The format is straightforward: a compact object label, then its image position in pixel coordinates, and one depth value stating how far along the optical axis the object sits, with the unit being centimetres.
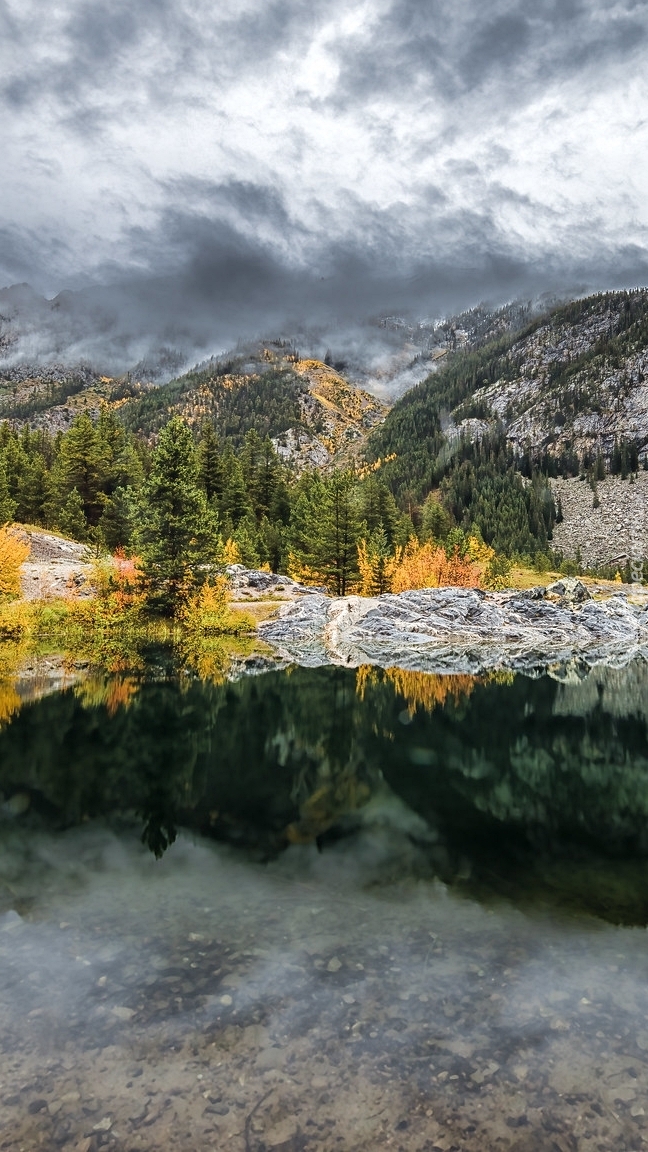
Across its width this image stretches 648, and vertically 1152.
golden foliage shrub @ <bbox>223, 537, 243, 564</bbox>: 7925
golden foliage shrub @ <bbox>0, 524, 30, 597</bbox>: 5381
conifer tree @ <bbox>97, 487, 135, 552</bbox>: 8075
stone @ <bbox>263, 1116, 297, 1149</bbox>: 621
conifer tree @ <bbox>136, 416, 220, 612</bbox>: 5572
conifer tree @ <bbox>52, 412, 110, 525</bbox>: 8612
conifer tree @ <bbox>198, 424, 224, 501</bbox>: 10012
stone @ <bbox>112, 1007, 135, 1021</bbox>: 827
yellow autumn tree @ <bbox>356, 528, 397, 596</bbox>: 8412
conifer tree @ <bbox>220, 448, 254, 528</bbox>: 9662
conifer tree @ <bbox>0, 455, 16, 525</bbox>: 7112
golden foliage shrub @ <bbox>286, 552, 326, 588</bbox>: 8488
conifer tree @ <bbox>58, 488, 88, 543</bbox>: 8031
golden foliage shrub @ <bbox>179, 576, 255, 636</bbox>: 5612
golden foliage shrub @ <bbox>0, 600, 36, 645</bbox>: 4941
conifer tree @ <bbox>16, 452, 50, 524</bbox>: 8612
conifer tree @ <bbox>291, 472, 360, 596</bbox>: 8044
